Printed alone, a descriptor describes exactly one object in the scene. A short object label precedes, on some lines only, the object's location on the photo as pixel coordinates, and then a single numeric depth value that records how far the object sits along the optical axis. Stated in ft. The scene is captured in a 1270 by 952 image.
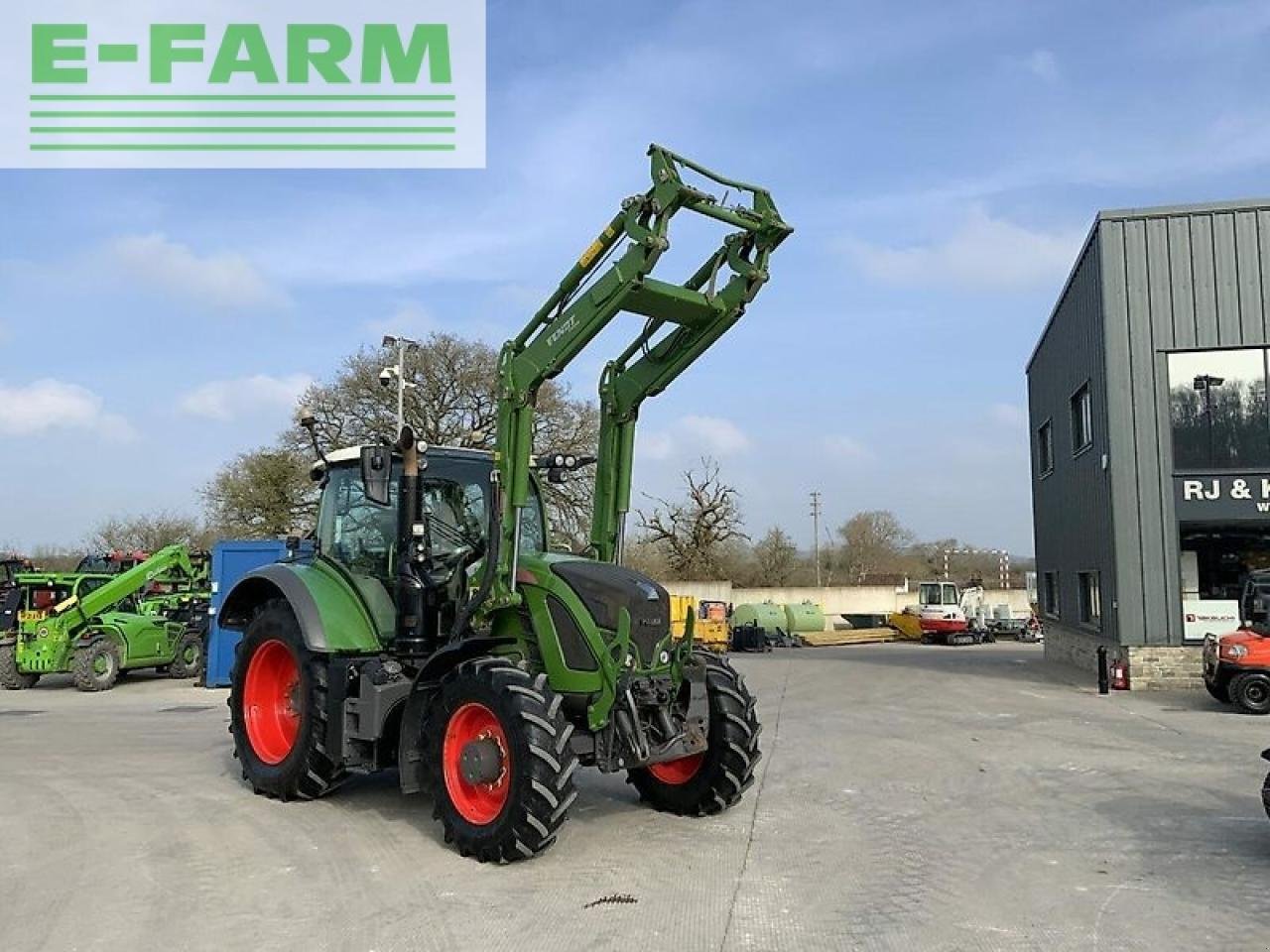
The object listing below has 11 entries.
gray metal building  55.98
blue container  59.77
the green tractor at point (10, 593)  60.59
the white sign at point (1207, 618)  55.36
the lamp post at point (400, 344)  76.85
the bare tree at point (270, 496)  110.73
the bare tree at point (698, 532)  171.12
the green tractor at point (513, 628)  21.61
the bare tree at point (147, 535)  154.40
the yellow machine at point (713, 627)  100.94
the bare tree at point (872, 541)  256.32
